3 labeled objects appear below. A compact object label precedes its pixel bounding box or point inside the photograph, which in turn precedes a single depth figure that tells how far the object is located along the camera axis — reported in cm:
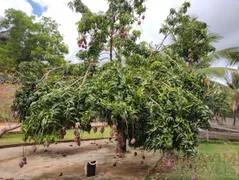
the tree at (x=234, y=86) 761
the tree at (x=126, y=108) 290
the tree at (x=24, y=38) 1491
